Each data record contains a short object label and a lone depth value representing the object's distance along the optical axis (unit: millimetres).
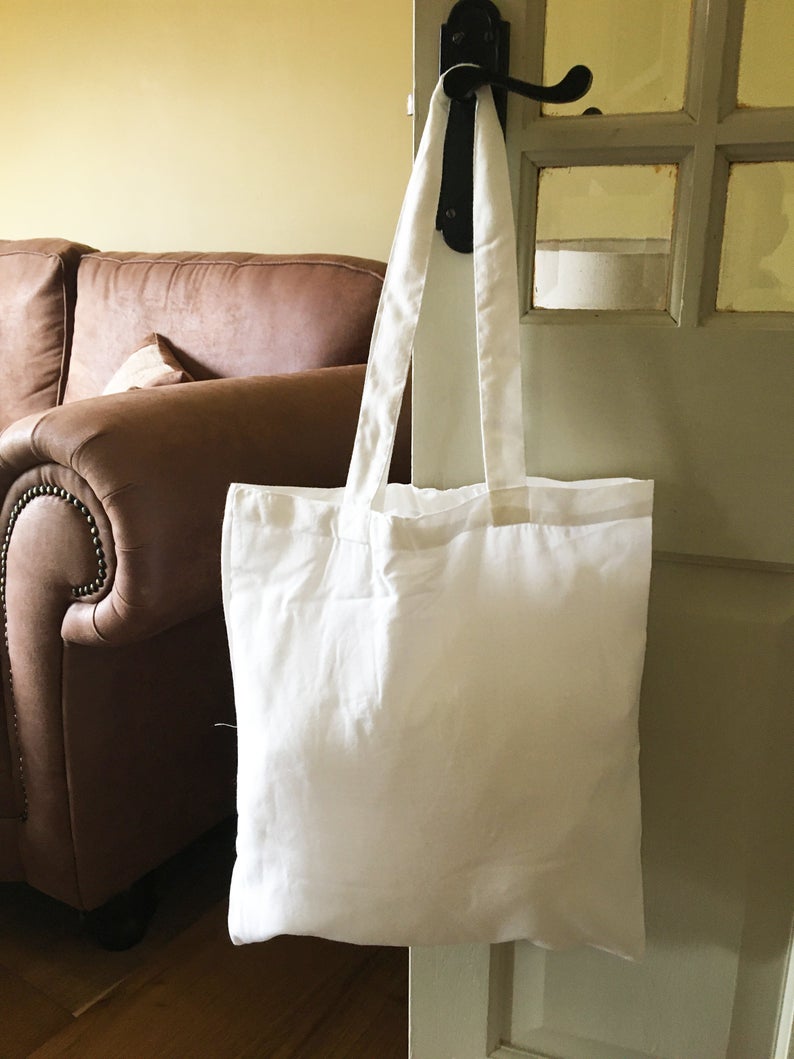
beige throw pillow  1415
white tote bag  569
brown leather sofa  847
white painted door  568
